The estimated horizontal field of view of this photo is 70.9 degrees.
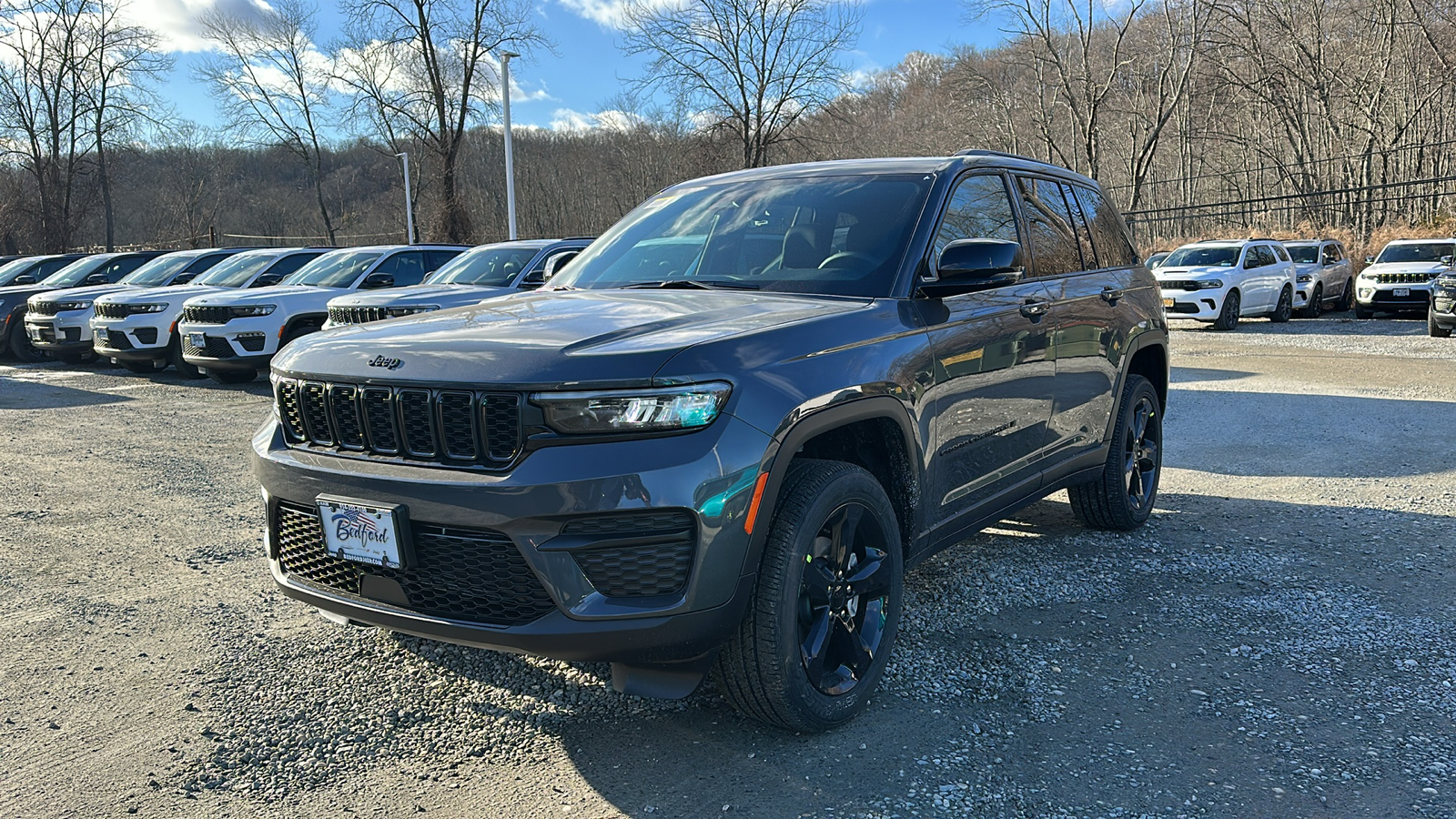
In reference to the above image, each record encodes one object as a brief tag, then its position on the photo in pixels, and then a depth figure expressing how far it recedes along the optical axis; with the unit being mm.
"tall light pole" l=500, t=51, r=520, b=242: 27031
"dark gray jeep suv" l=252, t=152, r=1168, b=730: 2576
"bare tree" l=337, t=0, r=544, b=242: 36031
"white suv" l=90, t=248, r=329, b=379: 12703
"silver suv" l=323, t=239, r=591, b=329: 9617
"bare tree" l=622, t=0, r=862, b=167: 35938
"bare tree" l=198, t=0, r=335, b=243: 46000
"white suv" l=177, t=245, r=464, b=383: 11344
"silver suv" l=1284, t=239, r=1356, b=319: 20859
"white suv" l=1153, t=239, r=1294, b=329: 18500
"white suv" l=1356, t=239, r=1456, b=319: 19125
